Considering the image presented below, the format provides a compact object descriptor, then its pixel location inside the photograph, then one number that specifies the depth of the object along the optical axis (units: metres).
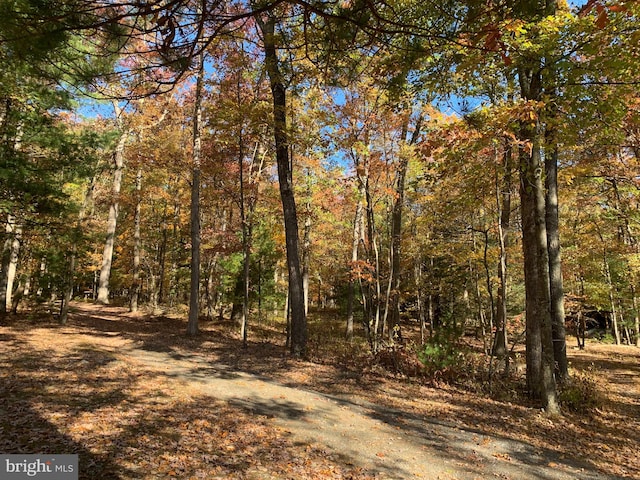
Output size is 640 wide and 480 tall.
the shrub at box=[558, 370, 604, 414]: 7.94
